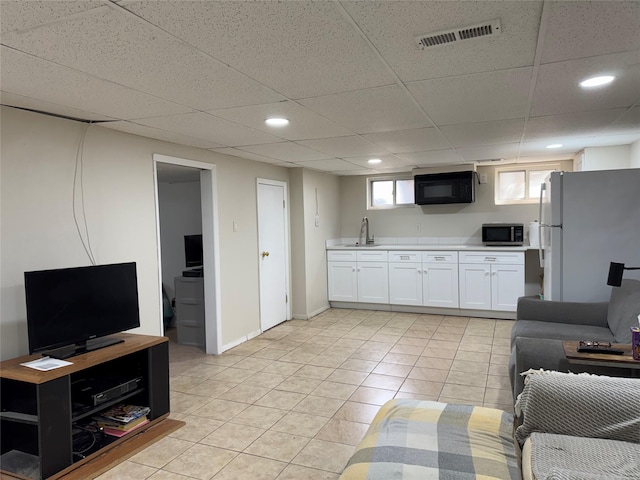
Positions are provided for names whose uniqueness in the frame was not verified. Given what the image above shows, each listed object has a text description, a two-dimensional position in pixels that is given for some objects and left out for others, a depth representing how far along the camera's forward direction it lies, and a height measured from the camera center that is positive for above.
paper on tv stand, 2.40 -0.75
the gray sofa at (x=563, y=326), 2.56 -0.80
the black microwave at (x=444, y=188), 6.27 +0.55
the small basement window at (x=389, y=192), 7.09 +0.56
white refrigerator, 3.48 -0.07
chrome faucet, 7.20 -0.10
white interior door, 5.43 -0.32
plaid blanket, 1.64 -0.95
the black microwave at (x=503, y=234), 6.02 -0.16
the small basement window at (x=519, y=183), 6.32 +0.60
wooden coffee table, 2.21 -0.73
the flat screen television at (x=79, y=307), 2.49 -0.47
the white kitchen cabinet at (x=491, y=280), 5.71 -0.77
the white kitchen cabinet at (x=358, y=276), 6.49 -0.77
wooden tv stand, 2.30 -1.01
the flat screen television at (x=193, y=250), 5.52 -0.26
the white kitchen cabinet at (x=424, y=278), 6.07 -0.78
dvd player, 2.65 -1.00
